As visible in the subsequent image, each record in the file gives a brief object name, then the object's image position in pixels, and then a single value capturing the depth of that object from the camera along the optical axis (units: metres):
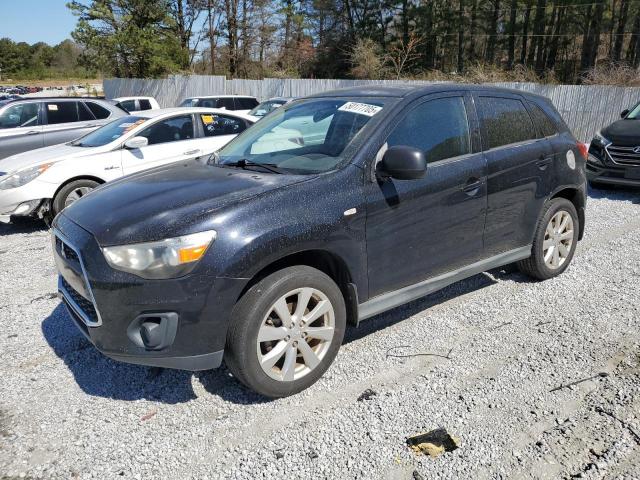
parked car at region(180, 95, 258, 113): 16.58
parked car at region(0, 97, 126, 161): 9.67
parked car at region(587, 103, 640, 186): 7.94
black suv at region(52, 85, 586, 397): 2.62
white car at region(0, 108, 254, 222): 6.48
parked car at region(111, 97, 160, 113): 16.83
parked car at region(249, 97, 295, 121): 15.58
